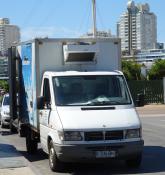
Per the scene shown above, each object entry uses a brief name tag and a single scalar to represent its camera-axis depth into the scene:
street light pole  50.04
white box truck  10.27
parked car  23.66
